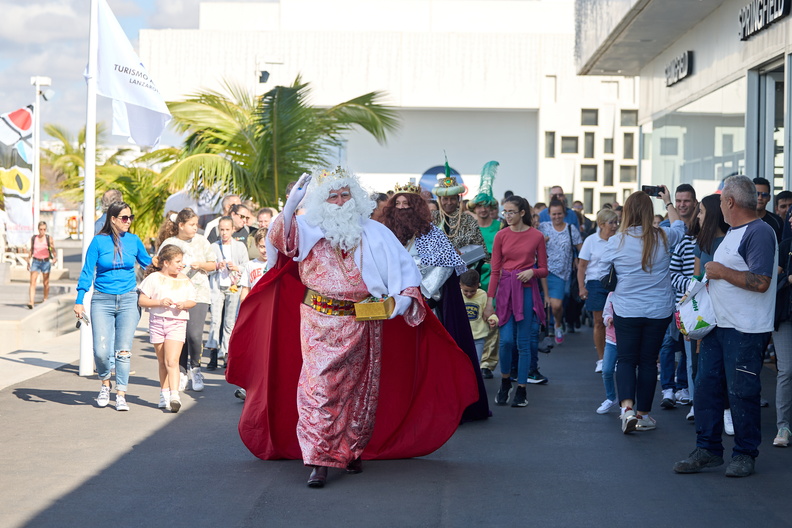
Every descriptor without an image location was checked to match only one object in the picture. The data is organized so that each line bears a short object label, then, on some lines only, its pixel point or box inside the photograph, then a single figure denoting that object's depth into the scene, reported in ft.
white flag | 38.50
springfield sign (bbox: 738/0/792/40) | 38.19
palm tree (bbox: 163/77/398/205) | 57.31
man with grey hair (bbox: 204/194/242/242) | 39.42
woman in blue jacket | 30.30
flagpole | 38.09
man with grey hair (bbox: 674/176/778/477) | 21.40
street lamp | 81.00
